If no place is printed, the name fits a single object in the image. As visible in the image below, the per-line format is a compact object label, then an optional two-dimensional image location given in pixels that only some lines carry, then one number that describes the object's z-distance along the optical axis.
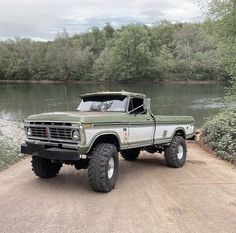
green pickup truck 5.10
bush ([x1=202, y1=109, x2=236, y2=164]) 8.88
